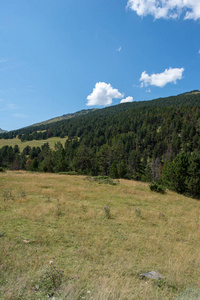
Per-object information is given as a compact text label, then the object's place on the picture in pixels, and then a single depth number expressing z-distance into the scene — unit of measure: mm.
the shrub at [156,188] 22281
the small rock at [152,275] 4742
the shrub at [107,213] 10242
